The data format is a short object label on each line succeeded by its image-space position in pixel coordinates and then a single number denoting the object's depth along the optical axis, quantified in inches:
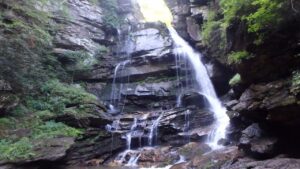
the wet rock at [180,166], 374.3
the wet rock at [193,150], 433.8
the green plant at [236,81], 397.6
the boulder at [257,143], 300.6
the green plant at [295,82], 270.4
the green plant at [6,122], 455.2
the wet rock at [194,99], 617.3
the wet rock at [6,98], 463.8
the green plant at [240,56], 324.8
